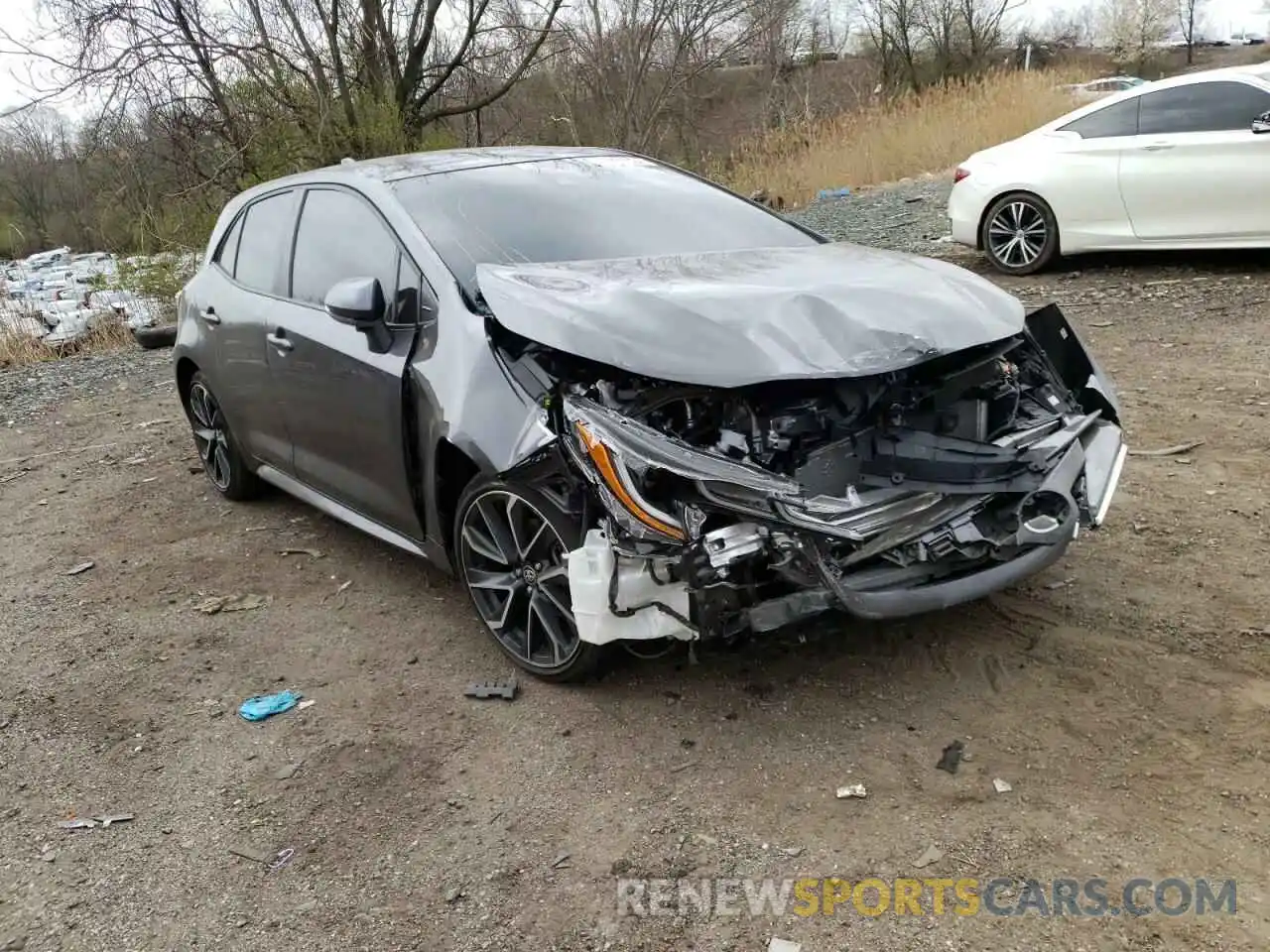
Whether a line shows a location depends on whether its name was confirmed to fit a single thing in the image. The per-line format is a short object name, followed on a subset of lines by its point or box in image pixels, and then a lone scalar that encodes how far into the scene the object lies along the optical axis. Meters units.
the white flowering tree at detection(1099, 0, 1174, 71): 60.85
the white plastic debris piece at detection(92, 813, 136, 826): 3.09
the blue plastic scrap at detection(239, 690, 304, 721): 3.57
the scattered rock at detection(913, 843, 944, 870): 2.51
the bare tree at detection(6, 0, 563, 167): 13.44
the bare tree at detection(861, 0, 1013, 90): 40.25
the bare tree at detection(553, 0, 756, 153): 20.25
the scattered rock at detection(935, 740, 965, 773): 2.87
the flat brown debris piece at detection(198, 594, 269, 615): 4.48
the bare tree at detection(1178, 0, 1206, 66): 64.69
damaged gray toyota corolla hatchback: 2.86
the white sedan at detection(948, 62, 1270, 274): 7.83
